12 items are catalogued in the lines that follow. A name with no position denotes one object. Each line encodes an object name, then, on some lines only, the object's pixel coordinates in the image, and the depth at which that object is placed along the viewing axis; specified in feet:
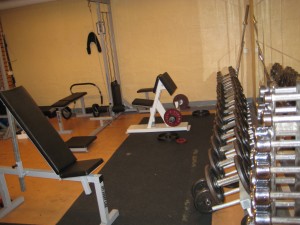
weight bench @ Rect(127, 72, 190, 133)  12.10
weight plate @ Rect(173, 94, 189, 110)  15.03
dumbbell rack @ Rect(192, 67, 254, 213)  4.78
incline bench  6.74
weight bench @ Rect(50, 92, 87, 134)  13.76
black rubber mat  7.13
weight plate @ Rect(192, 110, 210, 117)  14.56
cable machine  14.30
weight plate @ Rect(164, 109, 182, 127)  12.47
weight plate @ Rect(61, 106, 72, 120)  16.39
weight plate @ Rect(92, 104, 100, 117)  15.55
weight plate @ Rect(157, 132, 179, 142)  11.73
